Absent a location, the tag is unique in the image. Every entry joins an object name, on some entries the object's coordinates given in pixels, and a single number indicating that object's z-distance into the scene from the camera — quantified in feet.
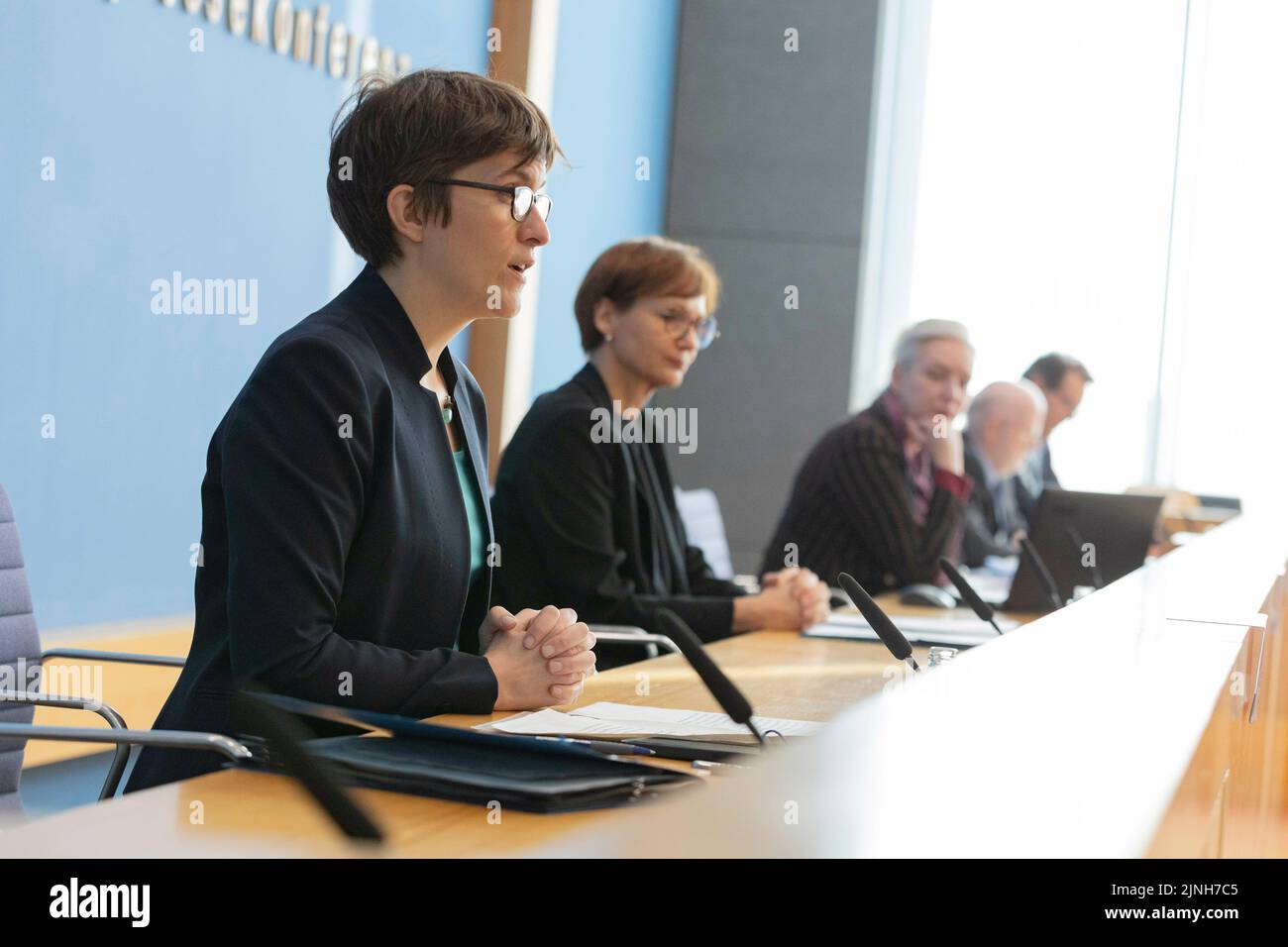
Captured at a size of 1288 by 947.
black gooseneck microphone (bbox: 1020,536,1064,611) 9.15
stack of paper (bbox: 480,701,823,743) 4.96
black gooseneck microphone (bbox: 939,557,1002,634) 6.66
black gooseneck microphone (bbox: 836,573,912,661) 5.19
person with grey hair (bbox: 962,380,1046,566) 16.44
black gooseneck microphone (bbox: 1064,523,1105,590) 11.33
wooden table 2.04
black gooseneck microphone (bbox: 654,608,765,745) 3.92
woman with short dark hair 4.97
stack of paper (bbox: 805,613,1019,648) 8.54
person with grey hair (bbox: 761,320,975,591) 11.71
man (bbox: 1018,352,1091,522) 20.52
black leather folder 3.65
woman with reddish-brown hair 8.44
